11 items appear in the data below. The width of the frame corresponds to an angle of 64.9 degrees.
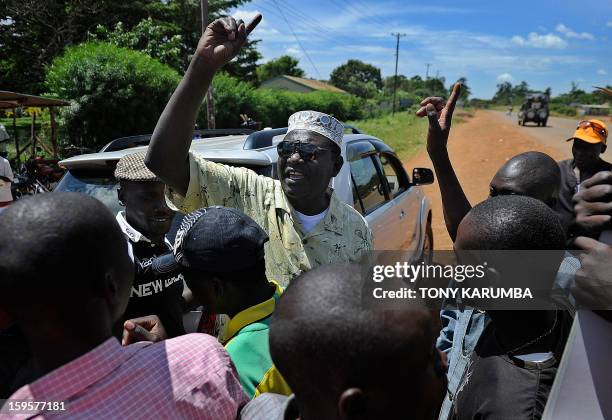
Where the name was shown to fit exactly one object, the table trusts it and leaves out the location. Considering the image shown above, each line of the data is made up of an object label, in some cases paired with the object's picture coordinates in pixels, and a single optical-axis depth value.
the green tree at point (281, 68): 68.25
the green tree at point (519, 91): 104.50
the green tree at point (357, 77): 72.07
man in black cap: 1.48
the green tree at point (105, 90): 12.85
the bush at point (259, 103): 19.97
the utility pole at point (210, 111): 14.62
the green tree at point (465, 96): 78.06
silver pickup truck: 2.98
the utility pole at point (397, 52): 53.19
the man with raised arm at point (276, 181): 1.91
